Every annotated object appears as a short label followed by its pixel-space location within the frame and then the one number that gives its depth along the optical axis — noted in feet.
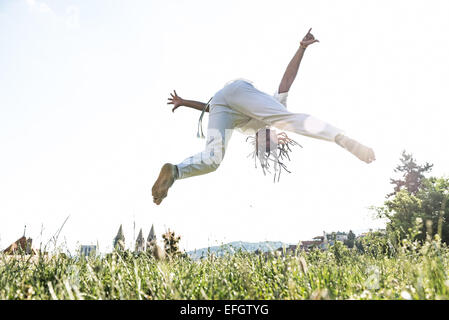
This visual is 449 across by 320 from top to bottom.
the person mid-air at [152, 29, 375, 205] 10.05
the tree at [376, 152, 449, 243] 94.38
